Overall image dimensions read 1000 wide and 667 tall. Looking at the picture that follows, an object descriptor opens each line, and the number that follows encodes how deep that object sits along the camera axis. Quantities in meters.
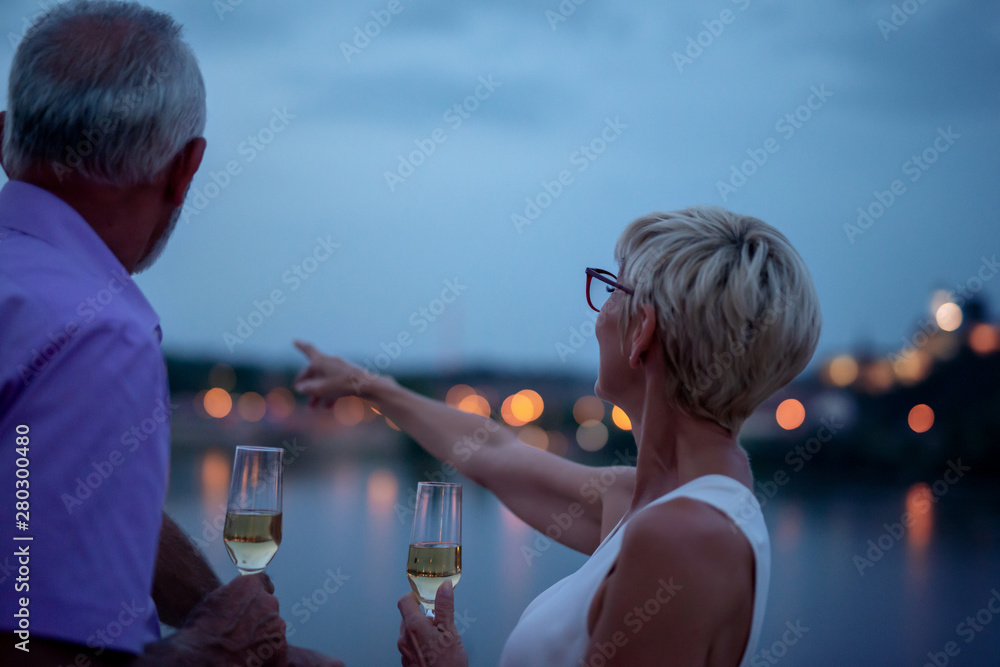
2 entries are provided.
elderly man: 1.16
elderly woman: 1.52
